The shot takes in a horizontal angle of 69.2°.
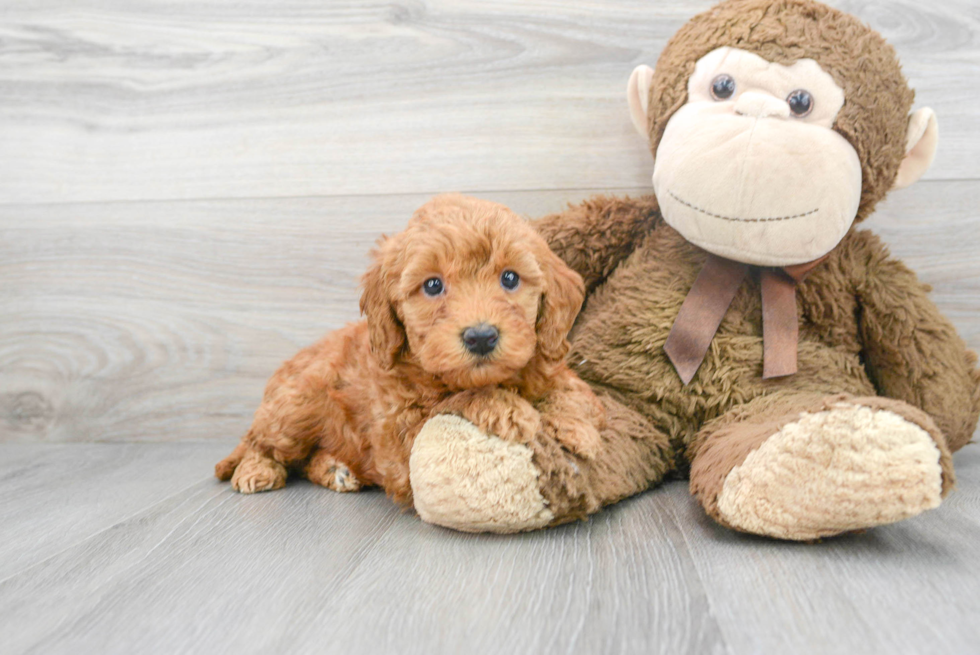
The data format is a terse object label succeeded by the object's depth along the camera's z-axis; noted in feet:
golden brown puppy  3.35
